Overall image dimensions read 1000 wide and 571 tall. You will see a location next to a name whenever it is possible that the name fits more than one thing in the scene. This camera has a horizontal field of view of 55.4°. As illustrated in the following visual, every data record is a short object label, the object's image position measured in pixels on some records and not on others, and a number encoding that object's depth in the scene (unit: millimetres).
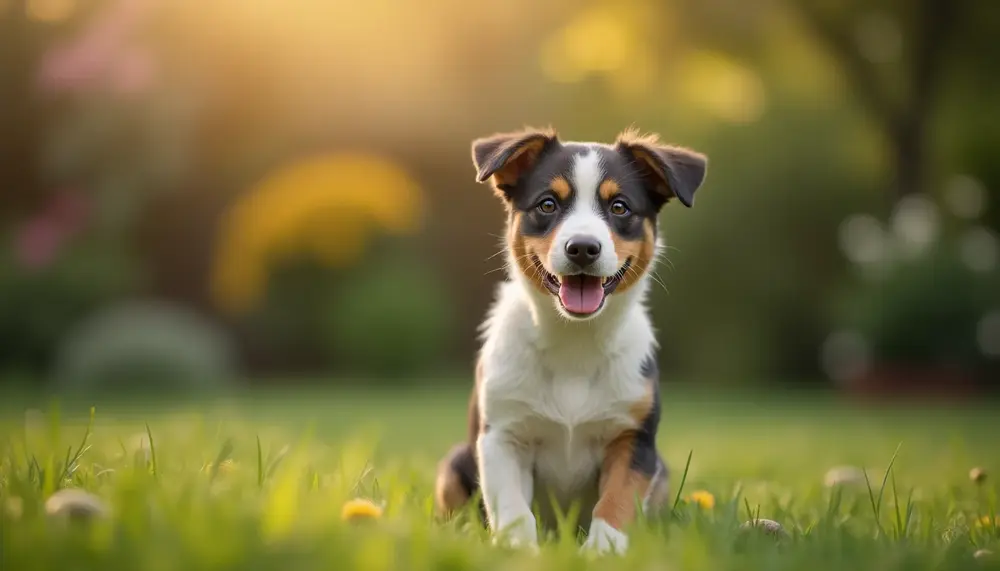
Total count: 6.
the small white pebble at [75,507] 2203
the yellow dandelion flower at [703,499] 3621
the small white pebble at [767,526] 2982
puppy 3351
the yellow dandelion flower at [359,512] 2543
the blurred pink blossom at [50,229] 13625
